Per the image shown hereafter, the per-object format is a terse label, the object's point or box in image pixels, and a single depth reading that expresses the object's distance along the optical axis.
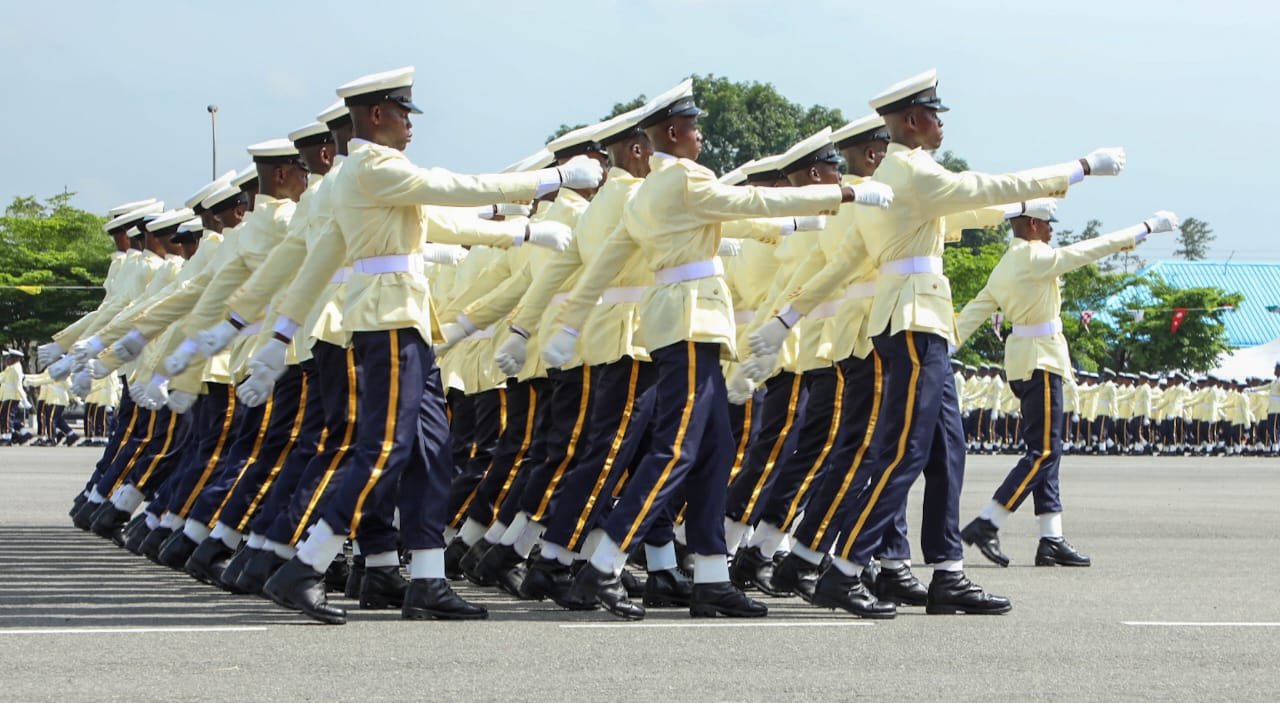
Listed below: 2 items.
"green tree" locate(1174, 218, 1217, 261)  121.00
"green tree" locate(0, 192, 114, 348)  51.84
